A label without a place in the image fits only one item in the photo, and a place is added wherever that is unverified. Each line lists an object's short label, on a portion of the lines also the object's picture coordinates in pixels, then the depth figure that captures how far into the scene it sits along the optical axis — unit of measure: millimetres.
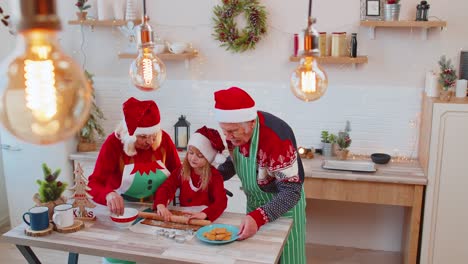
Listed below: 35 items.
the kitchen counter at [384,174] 3801
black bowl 4176
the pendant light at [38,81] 664
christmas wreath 4348
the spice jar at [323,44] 4238
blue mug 2488
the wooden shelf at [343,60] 4103
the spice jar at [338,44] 4172
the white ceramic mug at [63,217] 2510
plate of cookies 2371
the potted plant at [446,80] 3816
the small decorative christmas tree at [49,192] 2627
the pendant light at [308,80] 1953
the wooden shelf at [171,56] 4488
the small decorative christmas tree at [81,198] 2684
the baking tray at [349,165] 3999
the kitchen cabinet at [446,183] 3682
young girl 2701
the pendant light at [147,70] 2506
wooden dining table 2250
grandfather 2564
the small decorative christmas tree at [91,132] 4750
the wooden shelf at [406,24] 3912
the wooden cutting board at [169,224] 2566
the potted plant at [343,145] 4273
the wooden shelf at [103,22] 4613
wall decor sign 4078
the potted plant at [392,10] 3994
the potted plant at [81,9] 4641
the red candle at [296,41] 4301
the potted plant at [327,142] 4391
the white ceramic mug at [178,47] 4508
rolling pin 2584
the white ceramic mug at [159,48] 4523
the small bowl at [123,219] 2553
